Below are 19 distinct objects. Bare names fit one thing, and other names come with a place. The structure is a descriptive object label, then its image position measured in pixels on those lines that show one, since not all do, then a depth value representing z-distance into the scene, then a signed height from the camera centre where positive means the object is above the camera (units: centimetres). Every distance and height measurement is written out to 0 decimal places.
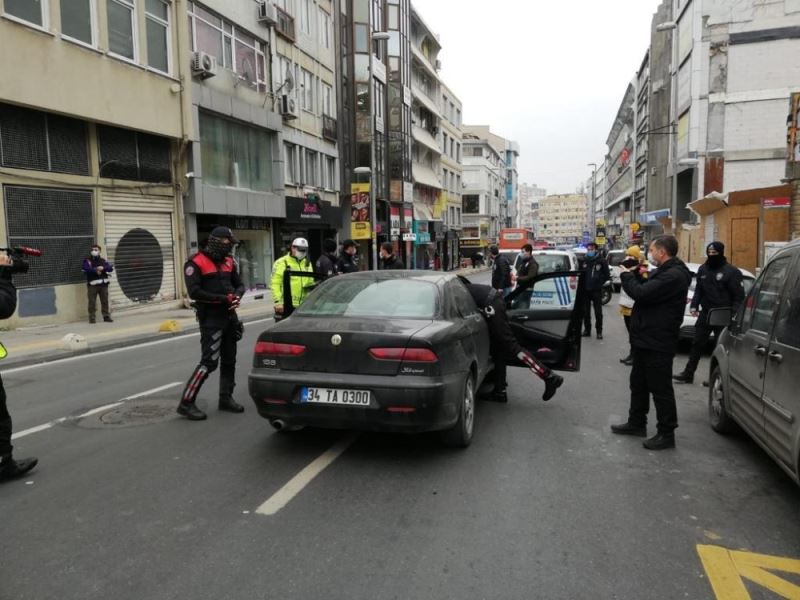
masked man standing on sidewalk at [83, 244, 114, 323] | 1455 -66
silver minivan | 374 -90
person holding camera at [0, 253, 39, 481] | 406 -113
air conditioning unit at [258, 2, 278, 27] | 2295 +893
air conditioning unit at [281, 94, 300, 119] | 2428 +567
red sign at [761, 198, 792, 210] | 1605 +102
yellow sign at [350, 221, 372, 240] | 2675 +68
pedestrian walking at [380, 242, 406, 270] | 1102 -24
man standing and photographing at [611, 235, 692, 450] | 501 -66
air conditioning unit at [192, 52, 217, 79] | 1884 +572
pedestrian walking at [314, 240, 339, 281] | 936 -24
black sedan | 443 -90
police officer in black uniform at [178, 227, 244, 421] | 595 -51
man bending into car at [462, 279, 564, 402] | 612 -92
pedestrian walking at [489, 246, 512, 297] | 1317 -66
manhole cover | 590 -171
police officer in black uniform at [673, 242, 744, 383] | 777 -65
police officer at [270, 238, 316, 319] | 761 -33
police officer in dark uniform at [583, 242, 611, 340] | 1141 -75
